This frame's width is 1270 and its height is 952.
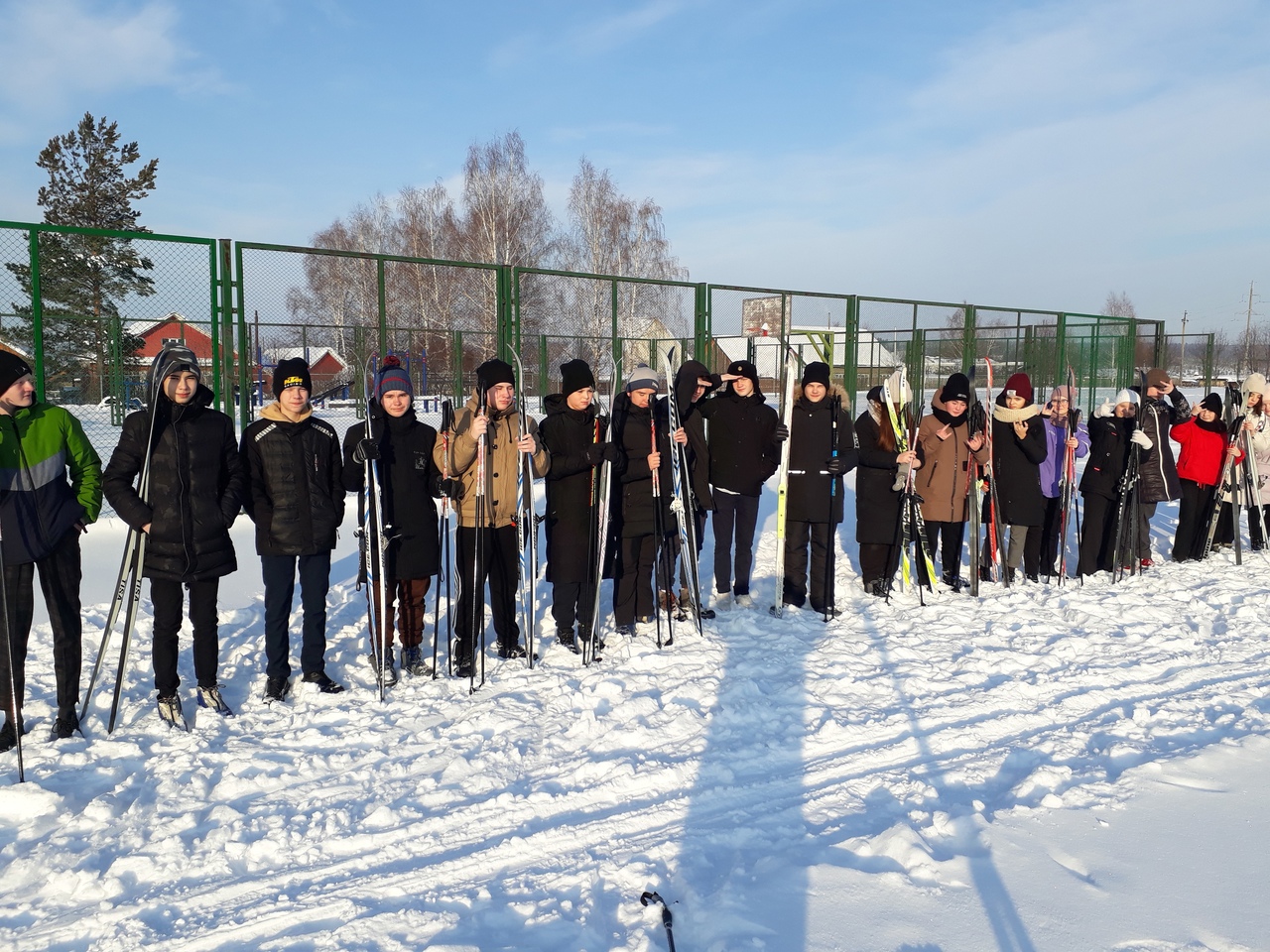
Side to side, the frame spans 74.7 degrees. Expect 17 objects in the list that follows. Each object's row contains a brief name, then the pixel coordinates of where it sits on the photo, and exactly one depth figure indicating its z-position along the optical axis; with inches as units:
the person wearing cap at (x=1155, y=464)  280.7
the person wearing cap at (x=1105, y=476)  273.7
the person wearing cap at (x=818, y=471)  228.5
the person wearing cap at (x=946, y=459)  246.7
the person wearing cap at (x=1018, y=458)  251.4
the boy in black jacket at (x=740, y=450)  226.1
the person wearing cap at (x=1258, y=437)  293.9
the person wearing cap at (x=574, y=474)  191.0
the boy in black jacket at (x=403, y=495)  175.2
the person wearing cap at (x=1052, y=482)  263.4
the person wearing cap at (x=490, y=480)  177.9
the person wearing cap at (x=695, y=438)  217.6
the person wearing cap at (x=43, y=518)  139.5
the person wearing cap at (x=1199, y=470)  297.4
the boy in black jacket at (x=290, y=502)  161.9
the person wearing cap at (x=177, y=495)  148.8
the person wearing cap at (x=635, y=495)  205.8
